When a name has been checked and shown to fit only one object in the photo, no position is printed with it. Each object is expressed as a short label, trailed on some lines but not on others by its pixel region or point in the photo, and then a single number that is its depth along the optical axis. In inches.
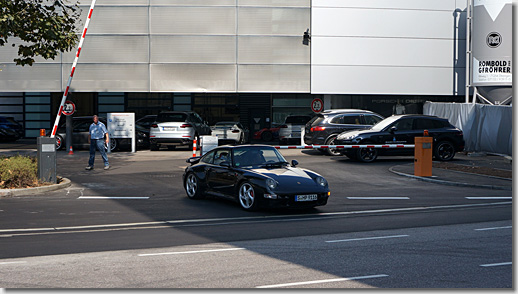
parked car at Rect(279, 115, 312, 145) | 1243.8
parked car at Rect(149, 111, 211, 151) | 1132.5
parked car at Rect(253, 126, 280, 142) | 1469.0
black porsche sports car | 502.3
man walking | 835.4
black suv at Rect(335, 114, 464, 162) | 931.3
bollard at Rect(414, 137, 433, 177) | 776.3
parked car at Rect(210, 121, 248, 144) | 1246.3
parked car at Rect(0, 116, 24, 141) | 1439.5
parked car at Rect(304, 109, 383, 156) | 1031.0
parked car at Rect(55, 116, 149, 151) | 1170.0
